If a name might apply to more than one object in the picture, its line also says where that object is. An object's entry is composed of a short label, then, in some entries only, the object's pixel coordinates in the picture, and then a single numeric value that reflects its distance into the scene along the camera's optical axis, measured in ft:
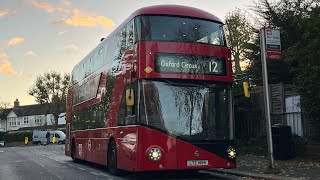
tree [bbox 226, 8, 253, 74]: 92.63
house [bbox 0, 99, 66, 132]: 284.18
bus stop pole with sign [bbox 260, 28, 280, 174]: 32.18
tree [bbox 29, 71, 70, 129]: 200.01
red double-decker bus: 28.08
